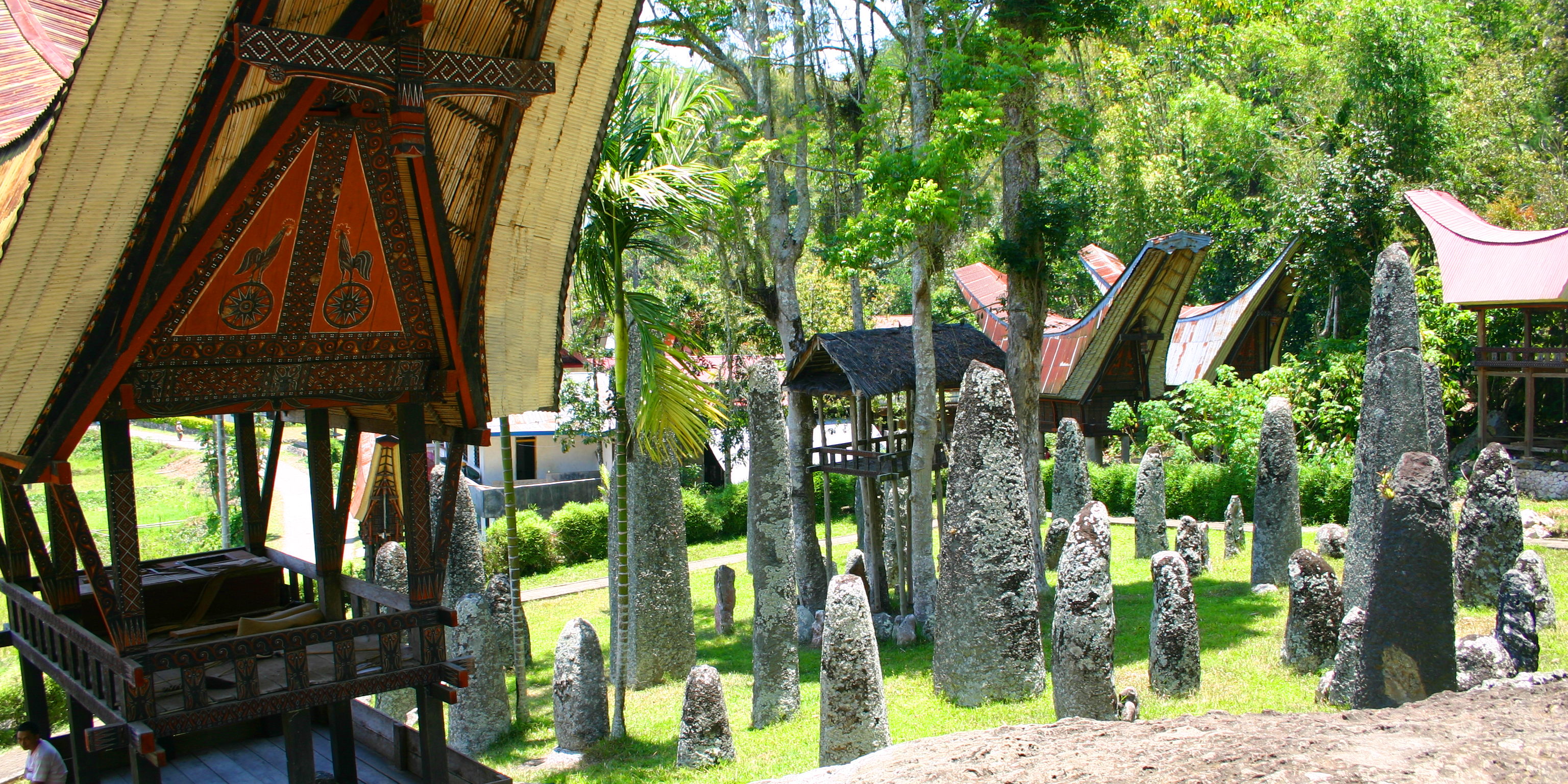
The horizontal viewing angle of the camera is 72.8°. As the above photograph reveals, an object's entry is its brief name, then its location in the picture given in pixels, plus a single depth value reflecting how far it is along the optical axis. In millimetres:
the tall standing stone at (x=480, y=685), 14219
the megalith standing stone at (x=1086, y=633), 11117
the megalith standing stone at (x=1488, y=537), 14812
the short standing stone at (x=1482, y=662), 10250
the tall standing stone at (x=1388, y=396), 13641
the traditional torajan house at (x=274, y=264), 5980
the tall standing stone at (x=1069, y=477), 23109
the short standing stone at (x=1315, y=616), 12977
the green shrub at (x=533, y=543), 27812
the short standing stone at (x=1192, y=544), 19375
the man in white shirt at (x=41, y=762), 8508
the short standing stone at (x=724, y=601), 20438
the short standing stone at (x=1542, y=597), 13195
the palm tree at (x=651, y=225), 11945
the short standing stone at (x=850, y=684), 10805
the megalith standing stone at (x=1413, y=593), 9203
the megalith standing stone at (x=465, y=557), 16484
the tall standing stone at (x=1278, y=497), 17578
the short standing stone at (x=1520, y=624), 10672
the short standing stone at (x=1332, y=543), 19766
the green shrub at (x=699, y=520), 30500
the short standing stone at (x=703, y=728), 12078
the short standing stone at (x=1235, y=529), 21531
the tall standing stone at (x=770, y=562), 13523
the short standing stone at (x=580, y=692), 13562
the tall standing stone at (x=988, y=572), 13055
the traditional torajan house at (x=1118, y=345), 28453
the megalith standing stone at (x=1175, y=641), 12406
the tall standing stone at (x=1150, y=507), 22031
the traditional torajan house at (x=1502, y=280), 22812
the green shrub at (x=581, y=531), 29047
